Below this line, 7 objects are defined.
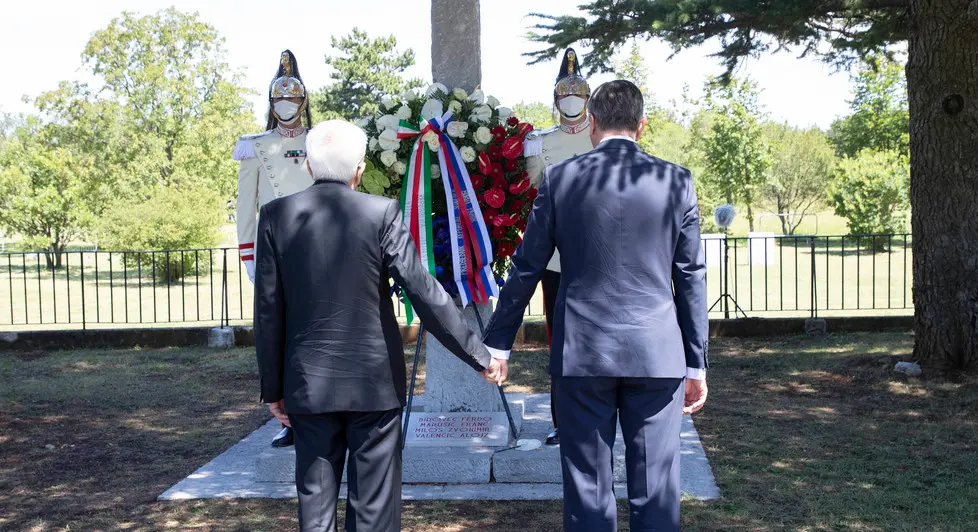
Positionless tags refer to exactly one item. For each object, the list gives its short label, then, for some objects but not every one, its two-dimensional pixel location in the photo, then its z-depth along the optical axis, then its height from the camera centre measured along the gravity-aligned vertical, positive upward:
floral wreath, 5.50 +0.37
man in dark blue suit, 3.22 -0.25
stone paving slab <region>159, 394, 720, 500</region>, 5.09 -1.38
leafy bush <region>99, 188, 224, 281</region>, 20.42 +0.34
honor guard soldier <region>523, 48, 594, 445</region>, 5.41 +0.60
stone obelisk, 5.79 +0.98
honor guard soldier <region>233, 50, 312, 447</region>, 5.60 +0.53
